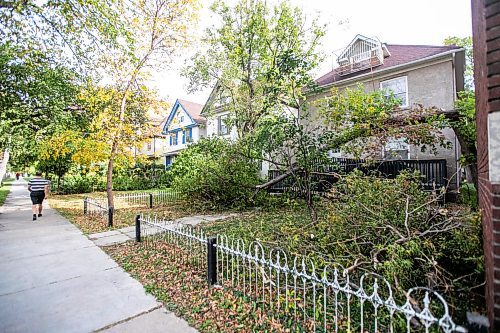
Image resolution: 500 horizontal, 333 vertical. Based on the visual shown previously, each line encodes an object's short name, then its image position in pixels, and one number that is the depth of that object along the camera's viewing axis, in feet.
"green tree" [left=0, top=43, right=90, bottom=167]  31.16
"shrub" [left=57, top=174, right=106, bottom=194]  69.62
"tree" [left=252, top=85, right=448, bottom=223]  23.06
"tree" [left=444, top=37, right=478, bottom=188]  24.83
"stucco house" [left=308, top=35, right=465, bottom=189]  43.34
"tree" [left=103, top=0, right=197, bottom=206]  31.65
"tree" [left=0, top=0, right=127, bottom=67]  26.18
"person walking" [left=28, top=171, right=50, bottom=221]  31.81
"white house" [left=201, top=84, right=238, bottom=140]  59.54
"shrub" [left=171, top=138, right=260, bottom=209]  34.24
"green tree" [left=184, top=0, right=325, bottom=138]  50.16
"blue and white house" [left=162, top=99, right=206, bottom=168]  94.68
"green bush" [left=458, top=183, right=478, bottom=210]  32.85
